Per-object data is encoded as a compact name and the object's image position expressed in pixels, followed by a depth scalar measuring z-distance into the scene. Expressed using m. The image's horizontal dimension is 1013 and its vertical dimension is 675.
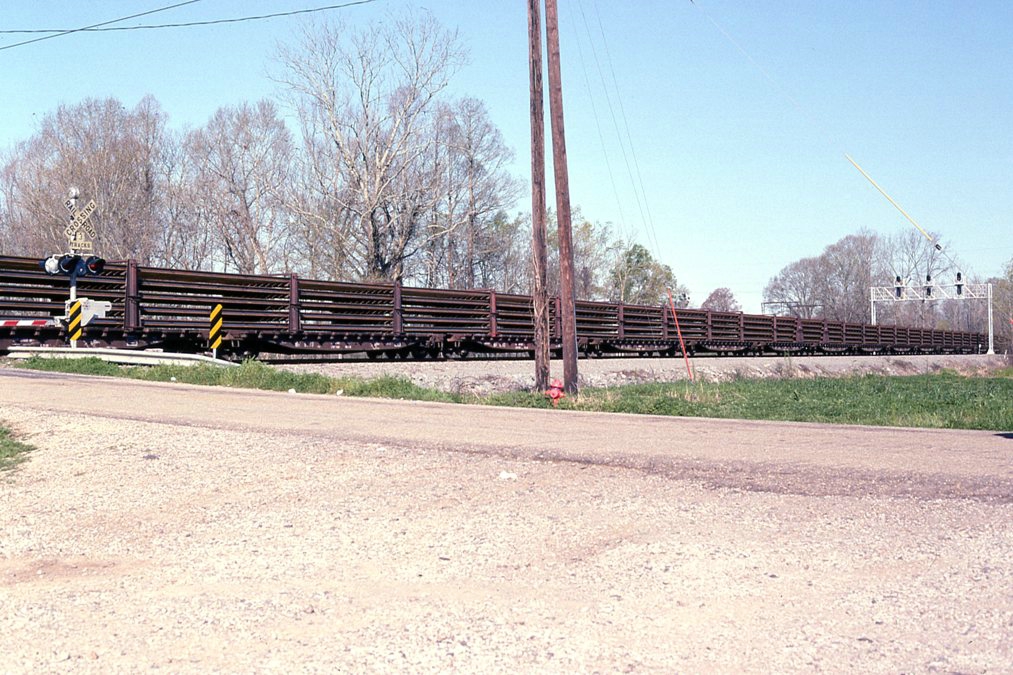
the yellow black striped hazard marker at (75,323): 17.58
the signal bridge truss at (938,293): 68.81
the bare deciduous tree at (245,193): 47.34
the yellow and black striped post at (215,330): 18.83
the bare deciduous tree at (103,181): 47.72
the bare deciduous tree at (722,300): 128.23
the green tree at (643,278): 76.81
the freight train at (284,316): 18.00
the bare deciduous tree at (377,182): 41.56
